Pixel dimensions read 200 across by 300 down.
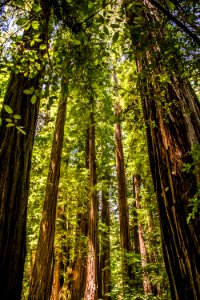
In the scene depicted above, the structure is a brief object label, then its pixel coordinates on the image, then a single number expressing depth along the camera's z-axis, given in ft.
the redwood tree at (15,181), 6.81
